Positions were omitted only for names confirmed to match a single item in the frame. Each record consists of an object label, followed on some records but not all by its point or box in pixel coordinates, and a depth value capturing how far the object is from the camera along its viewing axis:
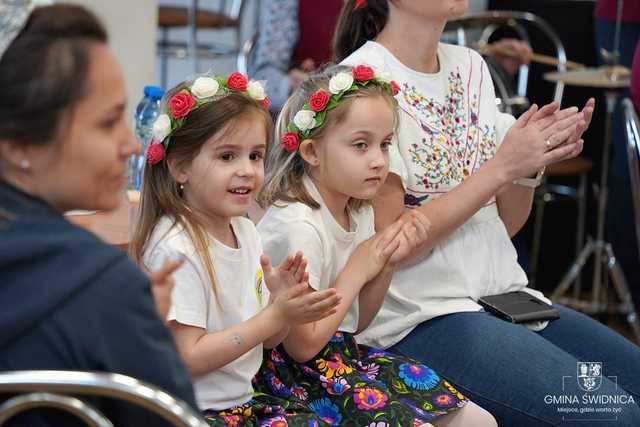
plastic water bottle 3.17
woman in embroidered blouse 2.79
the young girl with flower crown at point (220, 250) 2.48
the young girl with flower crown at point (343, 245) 2.65
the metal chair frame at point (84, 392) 2.09
